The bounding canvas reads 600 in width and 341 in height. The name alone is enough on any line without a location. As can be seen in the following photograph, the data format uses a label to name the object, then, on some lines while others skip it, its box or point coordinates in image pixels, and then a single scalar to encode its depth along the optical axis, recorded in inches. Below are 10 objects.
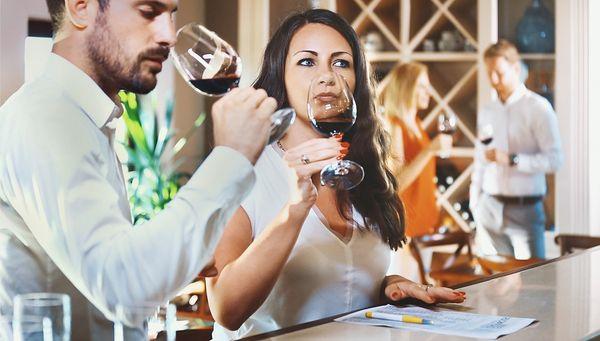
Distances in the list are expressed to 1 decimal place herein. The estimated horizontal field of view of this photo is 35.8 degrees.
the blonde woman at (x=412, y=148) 160.7
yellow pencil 61.3
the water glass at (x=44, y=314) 51.1
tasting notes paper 58.2
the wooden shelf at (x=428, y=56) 182.9
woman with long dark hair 67.0
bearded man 50.2
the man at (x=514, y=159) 165.8
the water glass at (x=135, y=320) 52.9
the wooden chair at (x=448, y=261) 134.8
